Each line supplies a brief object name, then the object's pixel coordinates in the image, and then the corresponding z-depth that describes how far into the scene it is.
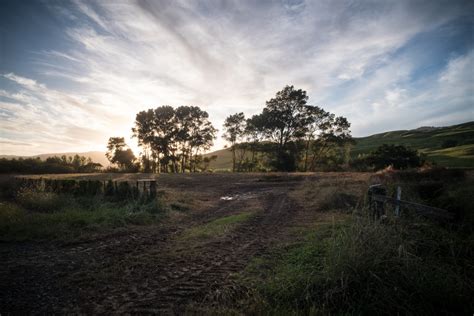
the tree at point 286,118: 39.25
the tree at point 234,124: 46.59
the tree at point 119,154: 45.12
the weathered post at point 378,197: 5.85
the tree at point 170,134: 44.16
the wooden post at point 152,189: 10.27
